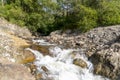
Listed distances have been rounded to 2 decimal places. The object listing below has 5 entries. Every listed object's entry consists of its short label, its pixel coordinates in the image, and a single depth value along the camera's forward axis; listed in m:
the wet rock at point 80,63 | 6.00
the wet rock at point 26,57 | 5.97
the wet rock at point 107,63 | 5.61
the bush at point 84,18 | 10.52
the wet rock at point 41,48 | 6.78
